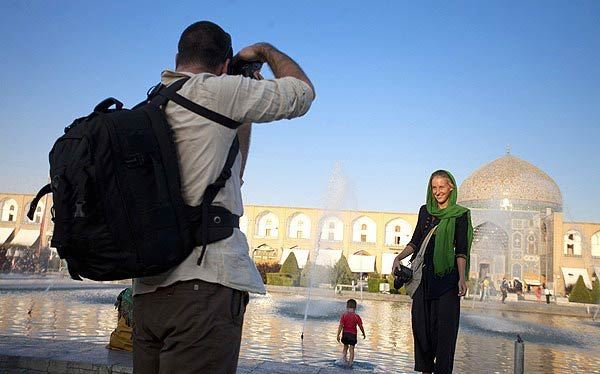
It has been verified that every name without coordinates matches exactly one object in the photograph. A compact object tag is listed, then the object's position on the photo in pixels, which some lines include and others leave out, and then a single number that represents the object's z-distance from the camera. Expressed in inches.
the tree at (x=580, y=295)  1053.8
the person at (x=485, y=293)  1074.7
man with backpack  51.4
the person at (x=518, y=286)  1316.9
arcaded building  1569.9
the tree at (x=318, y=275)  1232.2
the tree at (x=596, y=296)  1041.5
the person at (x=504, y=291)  1007.0
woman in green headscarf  122.7
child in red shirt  259.4
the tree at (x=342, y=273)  1249.8
